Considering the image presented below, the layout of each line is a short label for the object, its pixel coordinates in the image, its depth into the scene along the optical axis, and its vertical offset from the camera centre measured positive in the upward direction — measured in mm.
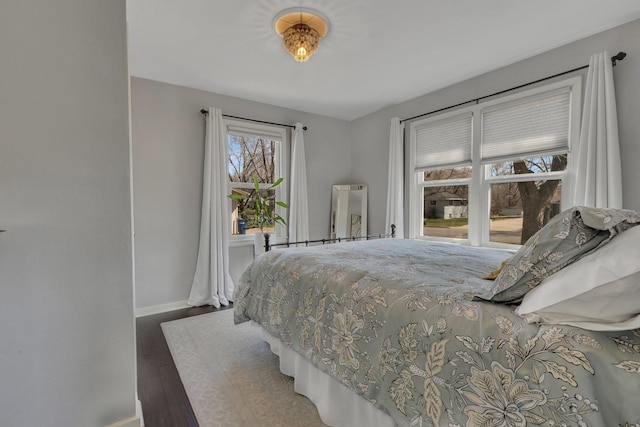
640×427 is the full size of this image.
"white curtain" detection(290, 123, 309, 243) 3998 +211
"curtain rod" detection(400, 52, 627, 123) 2188 +1181
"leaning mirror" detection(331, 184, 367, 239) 4410 -52
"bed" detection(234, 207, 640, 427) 706 -417
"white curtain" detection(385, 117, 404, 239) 3789 +363
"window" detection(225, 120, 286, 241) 3744 +581
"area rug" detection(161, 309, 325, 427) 1583 -1180
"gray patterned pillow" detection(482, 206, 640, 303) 811 -116
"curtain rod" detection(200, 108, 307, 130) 3410 +1157
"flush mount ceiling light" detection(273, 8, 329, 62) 2075 +1359
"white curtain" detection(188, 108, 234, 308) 3377 -281
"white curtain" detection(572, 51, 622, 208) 2148 +504
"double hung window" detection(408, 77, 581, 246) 2604 +446
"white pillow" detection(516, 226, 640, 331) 708 -228
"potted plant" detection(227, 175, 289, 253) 3633 -17
